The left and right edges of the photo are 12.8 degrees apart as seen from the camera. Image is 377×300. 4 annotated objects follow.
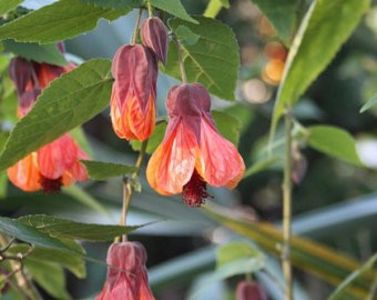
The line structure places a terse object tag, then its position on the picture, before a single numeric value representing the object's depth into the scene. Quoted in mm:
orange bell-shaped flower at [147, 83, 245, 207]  663
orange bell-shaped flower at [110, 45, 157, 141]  674
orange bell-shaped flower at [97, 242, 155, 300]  695
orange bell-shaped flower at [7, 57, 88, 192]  749
